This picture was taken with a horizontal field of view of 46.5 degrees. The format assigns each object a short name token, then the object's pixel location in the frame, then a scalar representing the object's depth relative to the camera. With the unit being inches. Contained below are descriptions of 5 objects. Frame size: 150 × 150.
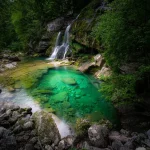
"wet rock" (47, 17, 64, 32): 1118.0
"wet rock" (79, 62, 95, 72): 685.0
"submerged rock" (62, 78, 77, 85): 591.2
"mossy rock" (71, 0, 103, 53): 783.6
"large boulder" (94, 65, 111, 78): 565.6
